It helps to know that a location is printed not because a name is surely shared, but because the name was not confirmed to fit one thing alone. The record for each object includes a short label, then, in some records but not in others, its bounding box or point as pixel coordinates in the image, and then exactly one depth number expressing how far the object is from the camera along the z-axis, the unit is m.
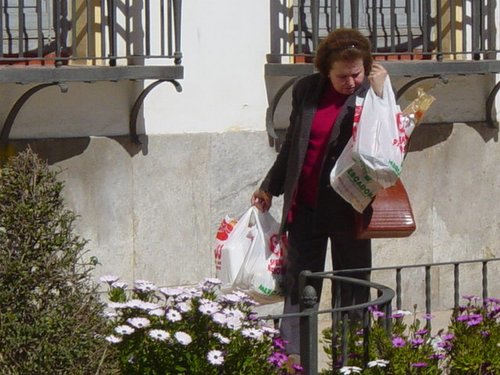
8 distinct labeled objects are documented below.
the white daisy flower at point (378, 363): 12.11
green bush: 10.47
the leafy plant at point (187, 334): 11.69
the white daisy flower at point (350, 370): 12.08
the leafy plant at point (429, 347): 12.29
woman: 14.48
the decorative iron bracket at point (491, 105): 19.94
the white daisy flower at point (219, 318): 11.95
